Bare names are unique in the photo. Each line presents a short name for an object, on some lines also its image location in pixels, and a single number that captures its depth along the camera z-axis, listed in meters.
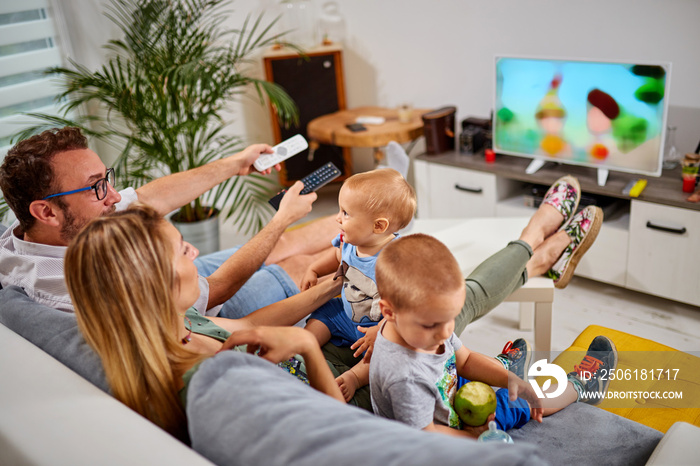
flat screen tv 2.44
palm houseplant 2.64
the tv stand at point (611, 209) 2.38
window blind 2.89
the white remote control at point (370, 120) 3.34
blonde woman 0.96
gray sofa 0.76
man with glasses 1.42
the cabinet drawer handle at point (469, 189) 2.99
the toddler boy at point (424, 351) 1.07
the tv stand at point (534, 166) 2.84
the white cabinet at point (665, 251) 2.34
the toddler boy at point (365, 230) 1.49
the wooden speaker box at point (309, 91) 3.61
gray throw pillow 0.73
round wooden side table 3.15
